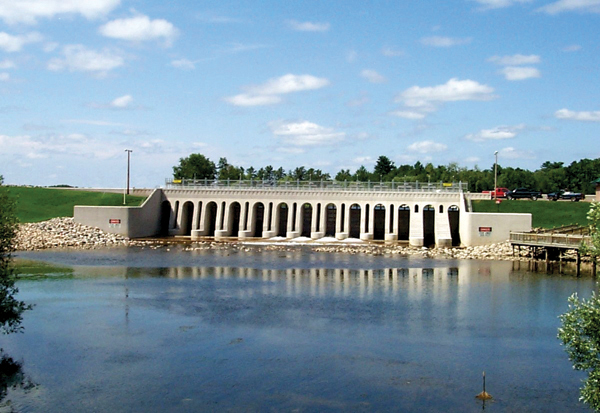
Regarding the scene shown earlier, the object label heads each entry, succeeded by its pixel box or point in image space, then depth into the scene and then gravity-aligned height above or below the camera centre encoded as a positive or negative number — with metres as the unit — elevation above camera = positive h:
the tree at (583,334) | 21.20 -4.48
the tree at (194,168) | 132.75 +6.22
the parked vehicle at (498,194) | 85.31 +1.25
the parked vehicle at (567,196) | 91.25 +1.16
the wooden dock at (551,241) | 61.38 -3.81
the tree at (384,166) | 178.00 +9.94
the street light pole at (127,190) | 94.44 +0.84
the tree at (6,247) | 28.45 -2.62
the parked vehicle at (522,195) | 92.25 +1.28
